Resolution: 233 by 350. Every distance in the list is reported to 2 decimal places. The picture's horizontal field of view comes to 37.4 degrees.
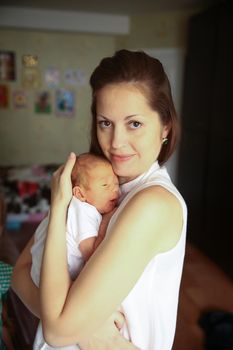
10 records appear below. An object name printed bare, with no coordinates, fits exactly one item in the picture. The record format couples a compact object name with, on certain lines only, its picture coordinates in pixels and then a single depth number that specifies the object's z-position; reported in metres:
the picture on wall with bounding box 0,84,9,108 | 4.76
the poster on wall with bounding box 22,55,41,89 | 4.76
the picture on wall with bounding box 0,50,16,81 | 4.68
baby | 0.84
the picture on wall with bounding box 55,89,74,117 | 4.95
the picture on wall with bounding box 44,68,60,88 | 4.82
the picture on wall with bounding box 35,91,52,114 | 4.87
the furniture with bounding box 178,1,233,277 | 2.98
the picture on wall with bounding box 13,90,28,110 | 4.82
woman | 0.69
